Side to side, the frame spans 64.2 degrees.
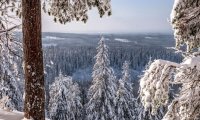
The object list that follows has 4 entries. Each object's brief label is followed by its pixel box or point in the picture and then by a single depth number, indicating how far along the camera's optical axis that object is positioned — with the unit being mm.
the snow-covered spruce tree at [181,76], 2896
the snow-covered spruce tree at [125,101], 16859
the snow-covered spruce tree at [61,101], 16461
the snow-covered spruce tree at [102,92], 15739
